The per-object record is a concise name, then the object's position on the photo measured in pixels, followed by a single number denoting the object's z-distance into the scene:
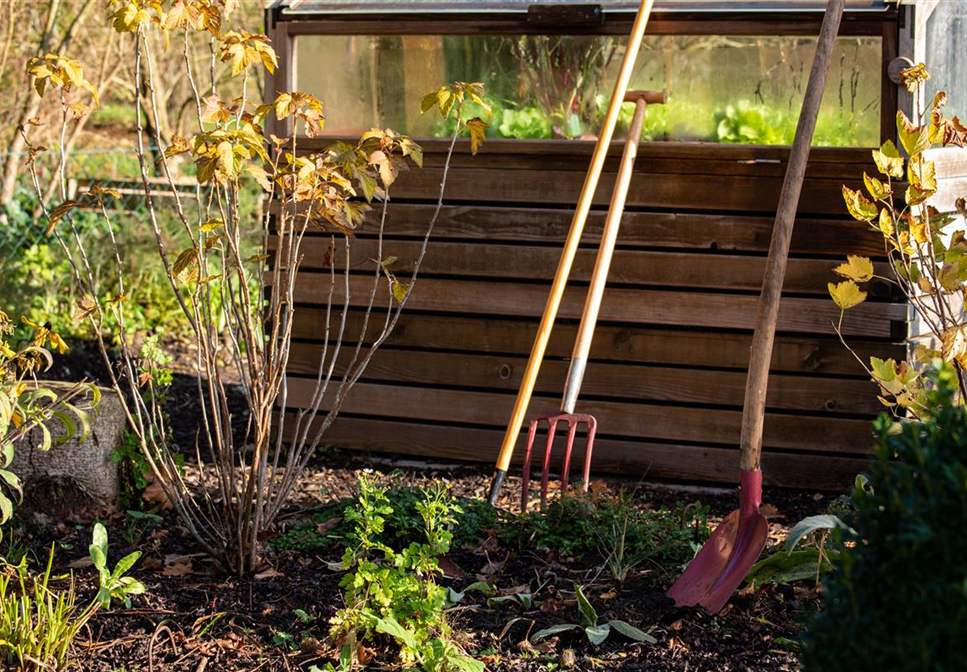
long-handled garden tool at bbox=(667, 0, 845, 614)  2.93
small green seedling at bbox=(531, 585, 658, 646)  2.70
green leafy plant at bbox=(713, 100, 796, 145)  4.07
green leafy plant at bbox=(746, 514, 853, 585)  2.96
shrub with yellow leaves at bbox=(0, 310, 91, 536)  2.63
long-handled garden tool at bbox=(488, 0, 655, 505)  3.76
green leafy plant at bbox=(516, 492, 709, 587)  3.11
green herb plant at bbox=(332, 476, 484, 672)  2.51
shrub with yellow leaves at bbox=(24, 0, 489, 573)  2.63
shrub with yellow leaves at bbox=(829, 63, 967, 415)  2.97
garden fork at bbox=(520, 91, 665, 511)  3.71
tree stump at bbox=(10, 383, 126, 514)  3.51
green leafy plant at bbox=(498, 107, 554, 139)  4.32
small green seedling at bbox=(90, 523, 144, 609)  2.54
